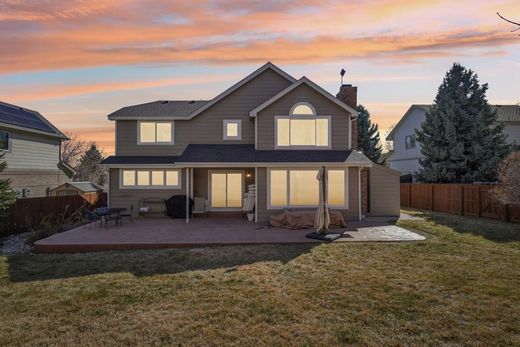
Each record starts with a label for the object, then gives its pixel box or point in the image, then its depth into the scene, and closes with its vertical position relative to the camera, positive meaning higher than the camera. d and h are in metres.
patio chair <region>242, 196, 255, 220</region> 15.73 -1.51
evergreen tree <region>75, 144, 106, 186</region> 45.03 +1.27
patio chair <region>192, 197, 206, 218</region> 16.23 -1.55
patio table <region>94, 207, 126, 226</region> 13.23 -1.59
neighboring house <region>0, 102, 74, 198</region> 20.45 +2.01
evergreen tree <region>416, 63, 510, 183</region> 21.81 +3.06
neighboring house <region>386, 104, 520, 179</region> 27.22 +4.33
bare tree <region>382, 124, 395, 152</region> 59.58 +6.53
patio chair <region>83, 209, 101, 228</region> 13.19 -1.74
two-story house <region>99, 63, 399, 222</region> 14.55 +1.31
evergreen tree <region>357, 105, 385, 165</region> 30.88 +4.03
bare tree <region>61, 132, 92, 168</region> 54.68 +5.40
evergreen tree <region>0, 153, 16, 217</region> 10.79 -0.60
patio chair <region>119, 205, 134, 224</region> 16.64 -1.85
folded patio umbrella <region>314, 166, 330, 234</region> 11.20 -1.33
